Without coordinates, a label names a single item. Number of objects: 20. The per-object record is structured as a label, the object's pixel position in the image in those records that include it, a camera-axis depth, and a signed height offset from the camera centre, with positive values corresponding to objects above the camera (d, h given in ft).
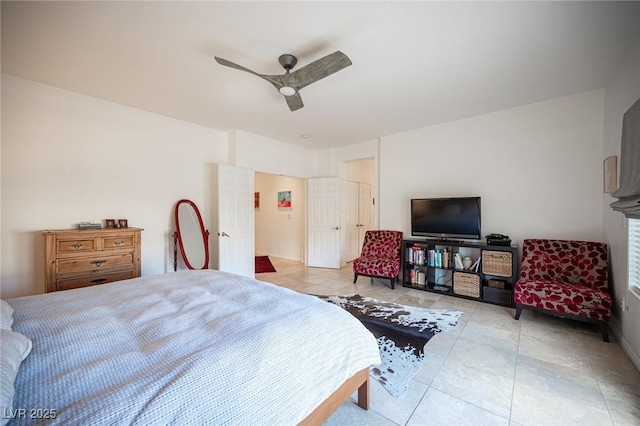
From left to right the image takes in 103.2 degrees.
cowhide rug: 6.28 -4.01
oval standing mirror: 12.48 -1.39
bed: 2.57 -1.90
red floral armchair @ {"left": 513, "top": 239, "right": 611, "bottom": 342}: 8.09 -2.54
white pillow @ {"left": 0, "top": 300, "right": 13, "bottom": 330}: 3.63 -1.65
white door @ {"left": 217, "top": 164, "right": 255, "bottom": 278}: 13.56 -0.58
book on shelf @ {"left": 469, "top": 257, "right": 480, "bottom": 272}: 11.51 -2.51
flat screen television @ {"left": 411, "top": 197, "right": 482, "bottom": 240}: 11.79 -0.31
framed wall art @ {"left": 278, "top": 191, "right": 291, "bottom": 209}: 21.93 +0.94
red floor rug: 17.92 -4.23
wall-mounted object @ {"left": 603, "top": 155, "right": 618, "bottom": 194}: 8.22 +1.31
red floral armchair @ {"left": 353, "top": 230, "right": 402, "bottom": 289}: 13.38 -2.61
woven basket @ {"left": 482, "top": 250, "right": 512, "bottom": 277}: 10.75 -2.22
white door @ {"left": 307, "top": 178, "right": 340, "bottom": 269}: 18.10 -0.91
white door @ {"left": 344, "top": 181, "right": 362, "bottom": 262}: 19.12 -0.88
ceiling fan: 6.57 +3.87
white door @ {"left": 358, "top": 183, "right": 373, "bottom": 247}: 20.90 +0.15
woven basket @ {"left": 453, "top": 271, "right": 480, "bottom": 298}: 11.50 -3.36
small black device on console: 11.00 -1.23
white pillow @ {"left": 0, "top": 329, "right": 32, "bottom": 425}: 2.25 -1.64
